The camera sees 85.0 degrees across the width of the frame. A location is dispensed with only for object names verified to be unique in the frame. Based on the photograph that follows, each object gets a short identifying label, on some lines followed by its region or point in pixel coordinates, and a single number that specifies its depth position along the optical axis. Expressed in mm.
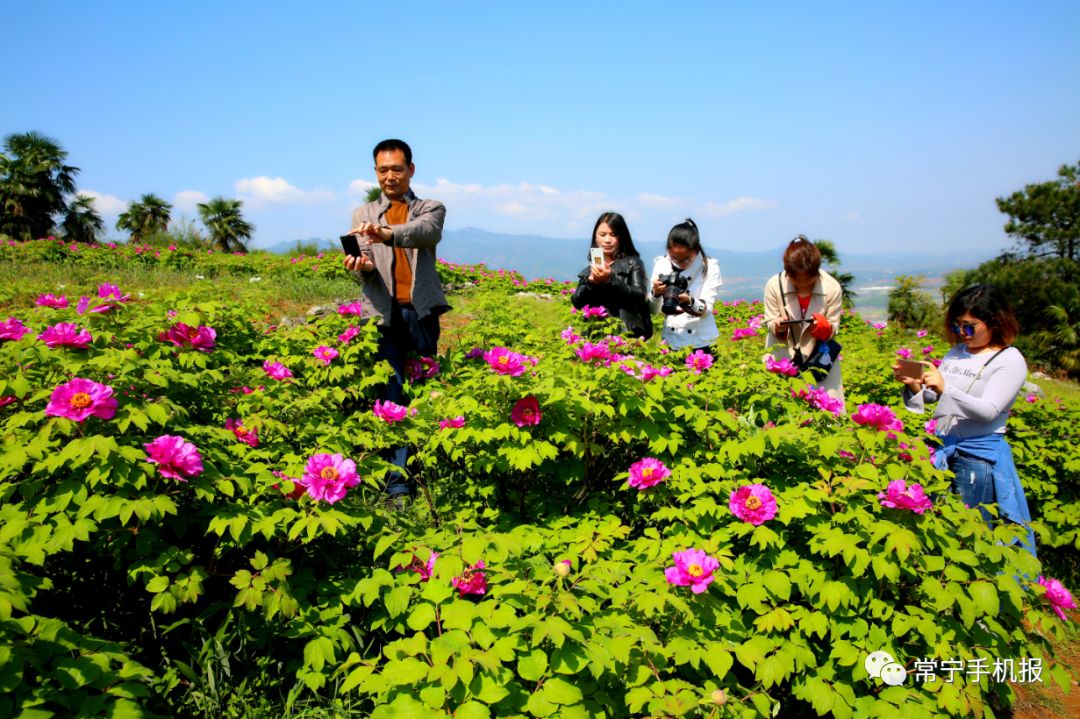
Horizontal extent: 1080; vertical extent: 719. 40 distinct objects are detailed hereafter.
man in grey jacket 3725
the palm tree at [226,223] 31875
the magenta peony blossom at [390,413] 2758
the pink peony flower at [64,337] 2016
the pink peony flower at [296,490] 1950
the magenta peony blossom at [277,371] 2916
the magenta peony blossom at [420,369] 3938
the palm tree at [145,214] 31312
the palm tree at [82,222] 28766
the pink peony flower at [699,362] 3188
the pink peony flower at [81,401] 1687
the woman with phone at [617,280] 4176
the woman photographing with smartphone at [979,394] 2744
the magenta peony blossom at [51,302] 2888
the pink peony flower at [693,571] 1754
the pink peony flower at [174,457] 1691
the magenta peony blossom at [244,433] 2289
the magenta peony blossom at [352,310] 4027
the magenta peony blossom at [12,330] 2168
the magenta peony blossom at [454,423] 2531
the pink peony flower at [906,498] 1870
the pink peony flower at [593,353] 2824
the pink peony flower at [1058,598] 1943
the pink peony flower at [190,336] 2564
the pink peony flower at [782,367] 3131
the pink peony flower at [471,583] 1699
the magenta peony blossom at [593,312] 4118
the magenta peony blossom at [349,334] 3623
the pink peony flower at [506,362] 2422
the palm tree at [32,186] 26984
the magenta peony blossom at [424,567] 1861
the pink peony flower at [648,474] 2299
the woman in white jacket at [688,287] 4047
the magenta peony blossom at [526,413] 2402
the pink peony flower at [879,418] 2395
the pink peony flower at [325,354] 3393
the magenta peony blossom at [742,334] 4543
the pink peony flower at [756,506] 1994
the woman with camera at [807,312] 3521
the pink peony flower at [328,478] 1877
